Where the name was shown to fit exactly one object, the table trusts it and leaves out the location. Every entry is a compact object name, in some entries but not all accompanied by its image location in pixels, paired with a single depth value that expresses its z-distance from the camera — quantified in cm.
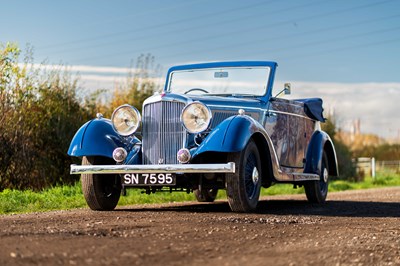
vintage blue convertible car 872
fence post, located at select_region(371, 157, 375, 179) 3176
